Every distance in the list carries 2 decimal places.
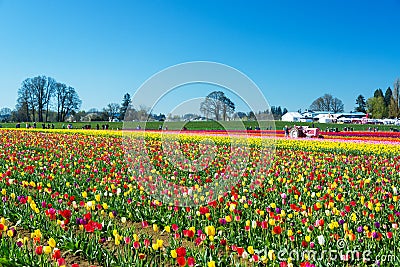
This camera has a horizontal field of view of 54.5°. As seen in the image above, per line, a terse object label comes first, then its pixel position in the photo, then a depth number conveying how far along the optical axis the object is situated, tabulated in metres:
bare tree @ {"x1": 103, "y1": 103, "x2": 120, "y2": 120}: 72.69
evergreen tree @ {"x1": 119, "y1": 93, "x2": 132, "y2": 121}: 74.69
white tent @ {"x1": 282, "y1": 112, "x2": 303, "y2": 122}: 115.54
